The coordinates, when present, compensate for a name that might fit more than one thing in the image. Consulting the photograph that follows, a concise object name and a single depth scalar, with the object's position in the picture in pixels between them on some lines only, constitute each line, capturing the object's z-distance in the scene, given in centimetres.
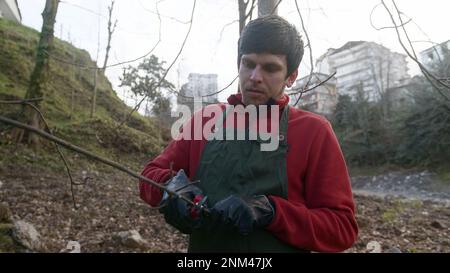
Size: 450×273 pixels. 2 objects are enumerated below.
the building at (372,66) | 2709
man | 121
